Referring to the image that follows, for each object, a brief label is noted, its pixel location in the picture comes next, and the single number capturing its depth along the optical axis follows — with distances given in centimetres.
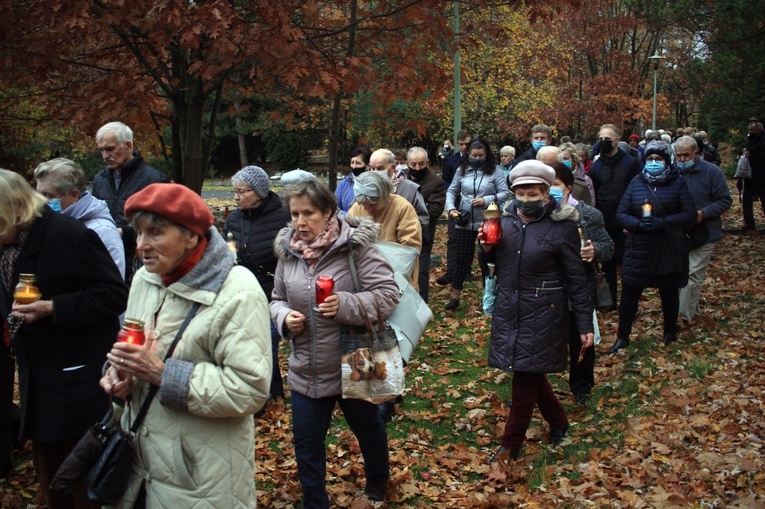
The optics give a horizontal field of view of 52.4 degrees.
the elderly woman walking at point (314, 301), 467
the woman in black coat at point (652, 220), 853
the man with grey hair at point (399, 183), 826
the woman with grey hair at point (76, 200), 524
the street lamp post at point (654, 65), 3444
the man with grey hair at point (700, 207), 938
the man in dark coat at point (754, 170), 1686
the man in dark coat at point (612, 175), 1127
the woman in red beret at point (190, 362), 317
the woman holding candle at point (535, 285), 575
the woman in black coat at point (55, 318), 405
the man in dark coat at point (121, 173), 668
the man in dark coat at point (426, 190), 1034
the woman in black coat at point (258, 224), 691
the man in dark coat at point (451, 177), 1165
